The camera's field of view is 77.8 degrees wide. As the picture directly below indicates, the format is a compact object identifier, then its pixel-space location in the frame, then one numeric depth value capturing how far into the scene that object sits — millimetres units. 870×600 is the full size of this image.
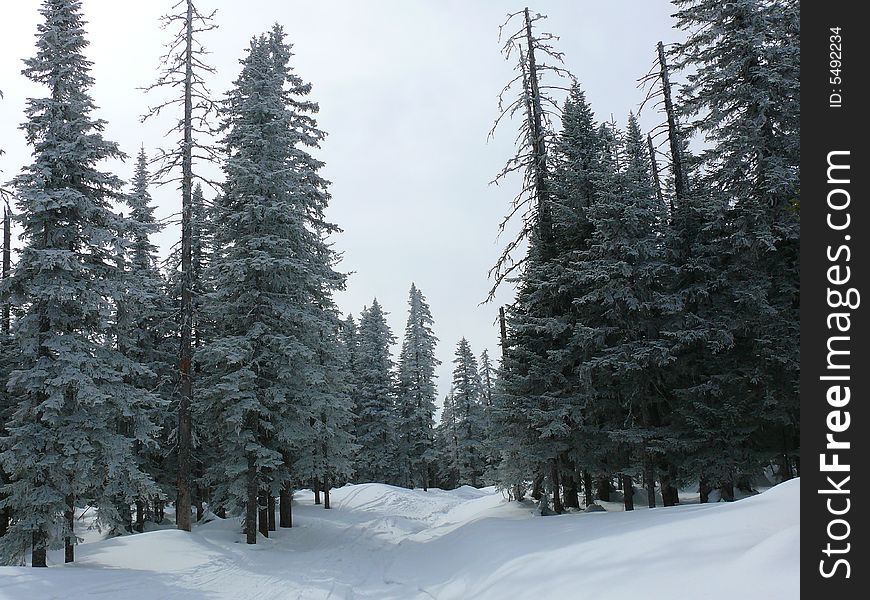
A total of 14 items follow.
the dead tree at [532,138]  20109
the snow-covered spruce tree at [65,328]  13766
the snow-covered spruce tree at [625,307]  15688
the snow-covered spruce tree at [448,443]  58938
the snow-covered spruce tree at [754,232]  14570
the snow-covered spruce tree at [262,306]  18031
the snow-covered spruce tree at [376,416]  50531
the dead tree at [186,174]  18859
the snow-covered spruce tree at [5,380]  21877
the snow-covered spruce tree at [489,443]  18922
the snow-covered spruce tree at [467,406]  57188
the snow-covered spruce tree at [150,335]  26047
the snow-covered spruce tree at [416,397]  53500
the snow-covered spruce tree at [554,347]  16797
